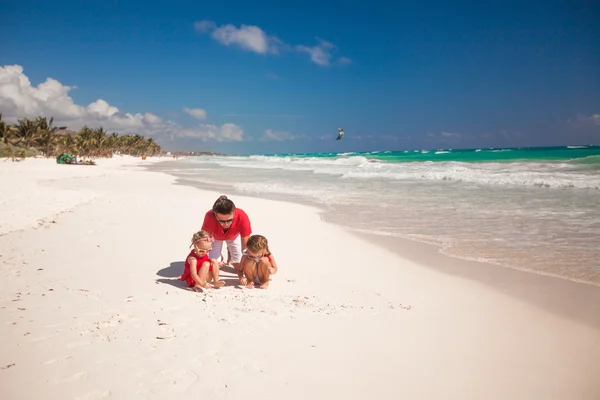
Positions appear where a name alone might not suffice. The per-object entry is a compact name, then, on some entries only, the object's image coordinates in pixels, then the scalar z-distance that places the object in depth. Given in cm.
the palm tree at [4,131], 5111
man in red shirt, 521
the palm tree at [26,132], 5647
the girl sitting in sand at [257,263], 495
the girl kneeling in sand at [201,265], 475
